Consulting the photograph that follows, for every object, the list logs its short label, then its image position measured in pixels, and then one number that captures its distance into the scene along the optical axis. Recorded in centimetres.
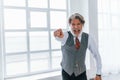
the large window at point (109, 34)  267
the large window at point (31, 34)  211
